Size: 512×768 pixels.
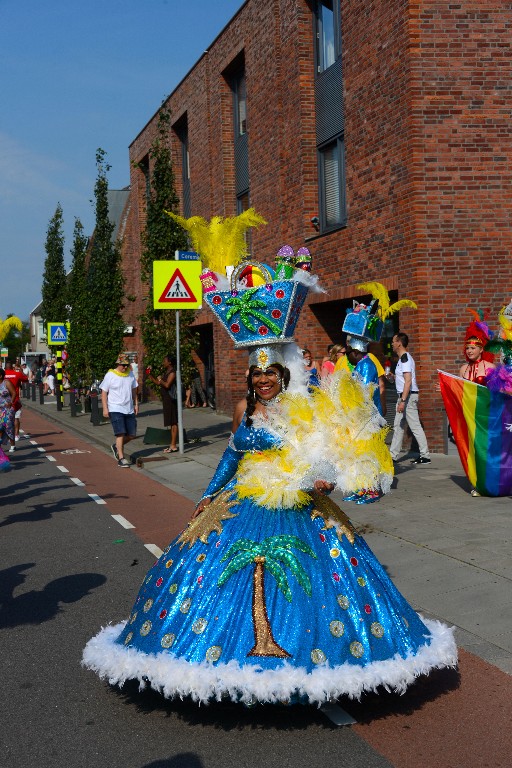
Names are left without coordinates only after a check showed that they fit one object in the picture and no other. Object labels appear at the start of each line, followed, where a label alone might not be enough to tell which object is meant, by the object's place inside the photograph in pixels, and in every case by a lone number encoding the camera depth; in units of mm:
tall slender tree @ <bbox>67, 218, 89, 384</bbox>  26281
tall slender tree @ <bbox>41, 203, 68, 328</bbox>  41875
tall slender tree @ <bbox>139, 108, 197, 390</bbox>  18078
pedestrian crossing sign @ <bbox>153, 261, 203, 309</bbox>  14664
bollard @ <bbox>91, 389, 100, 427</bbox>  23547
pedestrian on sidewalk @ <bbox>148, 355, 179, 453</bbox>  16344
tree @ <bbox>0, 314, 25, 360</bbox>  18281
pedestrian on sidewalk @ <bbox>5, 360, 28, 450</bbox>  17062
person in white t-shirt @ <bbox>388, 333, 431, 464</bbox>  11633
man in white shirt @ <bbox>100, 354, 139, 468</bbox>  14320
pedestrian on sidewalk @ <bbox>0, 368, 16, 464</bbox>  11484
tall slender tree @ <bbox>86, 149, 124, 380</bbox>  24250
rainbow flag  9367
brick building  12969
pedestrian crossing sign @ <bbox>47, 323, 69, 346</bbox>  31286
